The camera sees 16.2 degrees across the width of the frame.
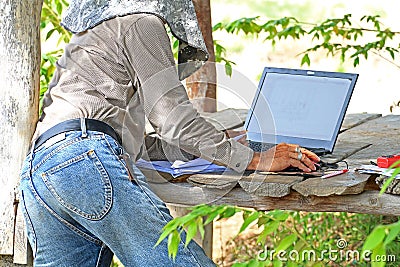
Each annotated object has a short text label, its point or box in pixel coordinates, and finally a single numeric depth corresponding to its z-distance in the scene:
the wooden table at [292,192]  4.34
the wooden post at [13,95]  4.93
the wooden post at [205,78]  7.07
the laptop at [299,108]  5.19
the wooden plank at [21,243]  4.97
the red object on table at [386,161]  4.46
